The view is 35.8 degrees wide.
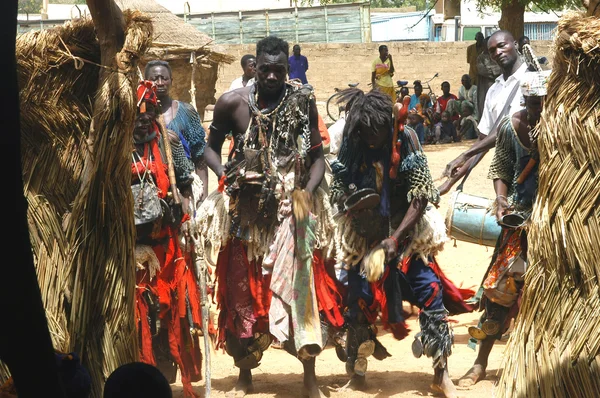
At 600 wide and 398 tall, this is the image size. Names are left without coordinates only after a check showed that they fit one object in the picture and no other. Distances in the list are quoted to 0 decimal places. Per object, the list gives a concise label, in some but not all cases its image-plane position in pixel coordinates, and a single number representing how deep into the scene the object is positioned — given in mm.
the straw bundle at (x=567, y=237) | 3793
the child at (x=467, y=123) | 19938
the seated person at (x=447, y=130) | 19969
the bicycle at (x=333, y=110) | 23078
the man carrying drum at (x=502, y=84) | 7676
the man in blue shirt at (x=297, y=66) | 20719
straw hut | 16906
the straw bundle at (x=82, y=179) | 4043
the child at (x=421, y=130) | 17895
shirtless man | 6027
